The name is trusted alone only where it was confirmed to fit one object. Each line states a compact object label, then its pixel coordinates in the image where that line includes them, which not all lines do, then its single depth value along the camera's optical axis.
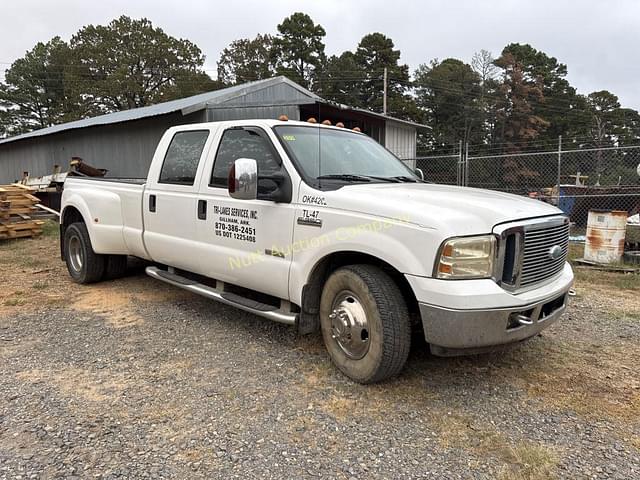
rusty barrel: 7.40
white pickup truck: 2.88
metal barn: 13.76
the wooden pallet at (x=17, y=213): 10.09
